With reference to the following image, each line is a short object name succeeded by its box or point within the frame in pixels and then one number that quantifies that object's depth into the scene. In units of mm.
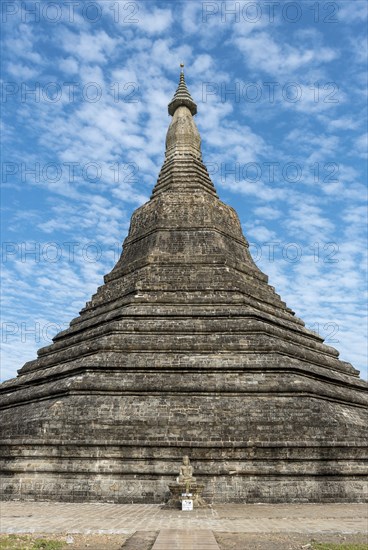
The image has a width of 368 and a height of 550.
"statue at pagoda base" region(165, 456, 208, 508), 12271
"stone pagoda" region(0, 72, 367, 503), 14180
